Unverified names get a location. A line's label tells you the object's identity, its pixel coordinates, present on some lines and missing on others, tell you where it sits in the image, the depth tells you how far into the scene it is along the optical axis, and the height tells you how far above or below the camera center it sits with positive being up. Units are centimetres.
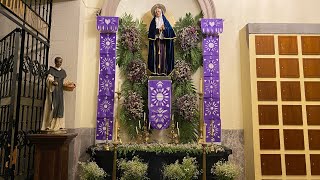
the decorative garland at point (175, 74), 548 +84
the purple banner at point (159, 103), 537 +25
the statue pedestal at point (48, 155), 427 -60
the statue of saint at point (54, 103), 455 +21
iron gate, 397 +29
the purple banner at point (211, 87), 557 +58
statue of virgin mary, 557 +141
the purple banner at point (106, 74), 549 +84
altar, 479 -67
